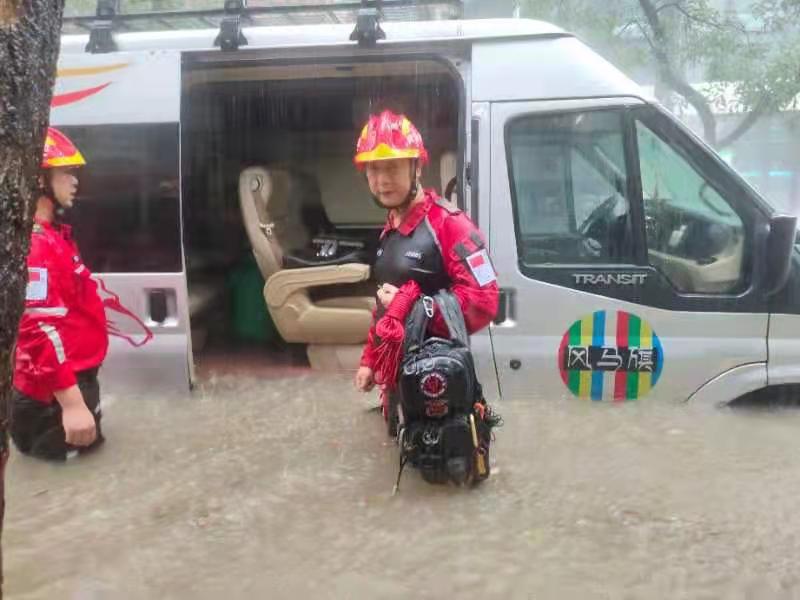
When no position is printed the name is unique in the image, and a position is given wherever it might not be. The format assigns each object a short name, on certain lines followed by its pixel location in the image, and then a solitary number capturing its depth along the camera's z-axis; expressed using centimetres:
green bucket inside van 552
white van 391
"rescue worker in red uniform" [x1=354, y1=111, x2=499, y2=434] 314
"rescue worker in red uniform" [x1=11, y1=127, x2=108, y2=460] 325
